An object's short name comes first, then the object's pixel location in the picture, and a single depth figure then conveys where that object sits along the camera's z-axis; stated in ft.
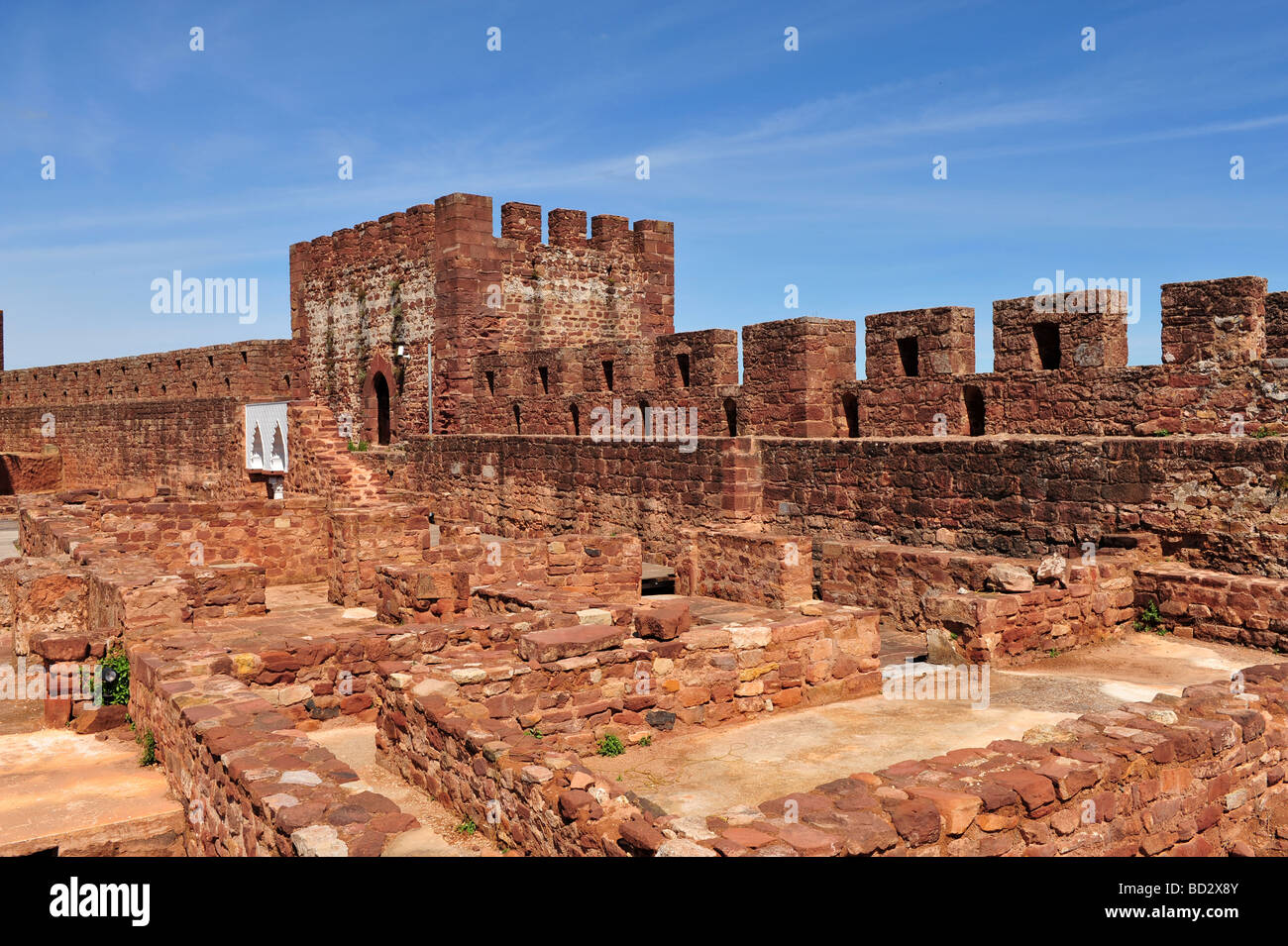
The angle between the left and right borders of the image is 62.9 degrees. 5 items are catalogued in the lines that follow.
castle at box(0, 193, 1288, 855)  16.62
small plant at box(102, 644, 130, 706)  24.88
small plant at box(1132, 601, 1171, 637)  29.25
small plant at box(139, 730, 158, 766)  21.54
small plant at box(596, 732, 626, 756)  20.68
